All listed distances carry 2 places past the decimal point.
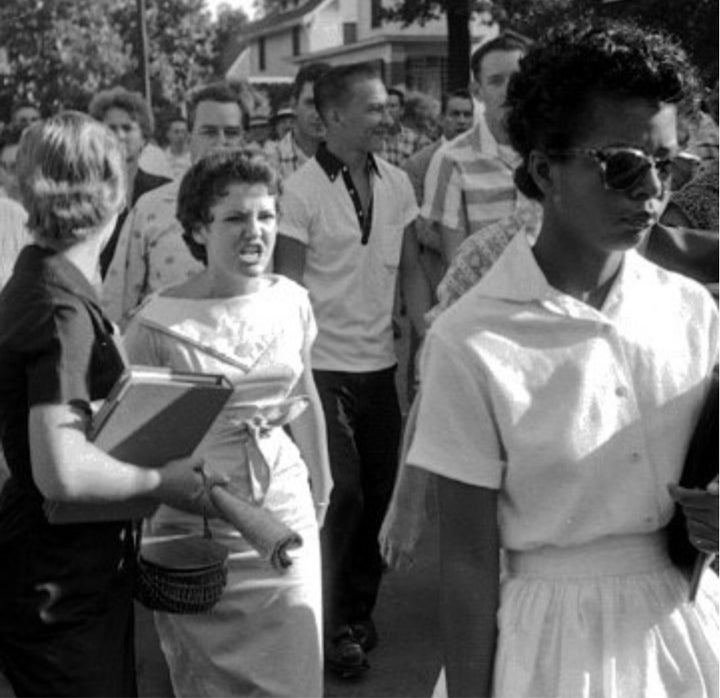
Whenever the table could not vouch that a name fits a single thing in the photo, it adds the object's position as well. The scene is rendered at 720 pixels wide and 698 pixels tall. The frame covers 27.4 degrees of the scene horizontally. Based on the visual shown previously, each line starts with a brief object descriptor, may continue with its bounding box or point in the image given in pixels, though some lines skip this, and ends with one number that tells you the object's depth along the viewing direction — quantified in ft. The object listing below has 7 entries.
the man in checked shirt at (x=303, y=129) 23.94
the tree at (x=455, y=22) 107.96
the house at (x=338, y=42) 191.62
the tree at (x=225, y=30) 237.25
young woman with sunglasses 7.23
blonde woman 9.48
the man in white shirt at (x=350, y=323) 17.29
